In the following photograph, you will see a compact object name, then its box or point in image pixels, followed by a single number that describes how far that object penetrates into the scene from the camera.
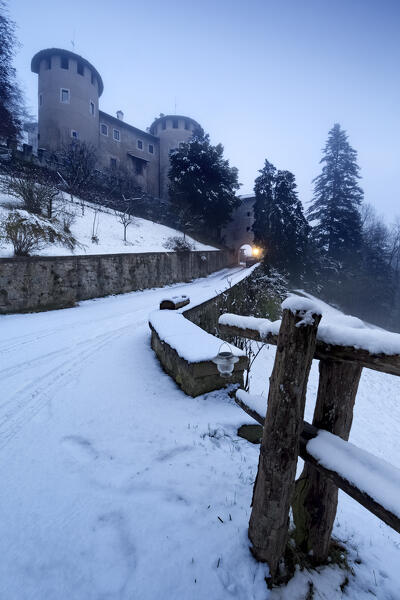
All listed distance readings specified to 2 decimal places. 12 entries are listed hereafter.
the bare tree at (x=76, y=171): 20.70
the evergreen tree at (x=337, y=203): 27.98
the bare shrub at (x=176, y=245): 20.05
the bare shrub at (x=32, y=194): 12.80
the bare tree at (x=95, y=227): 15.09
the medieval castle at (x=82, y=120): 27.38
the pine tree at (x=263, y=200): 24.77
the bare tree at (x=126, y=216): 20.27
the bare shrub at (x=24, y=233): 9.03
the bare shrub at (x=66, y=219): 14.12
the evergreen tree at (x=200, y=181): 28.14
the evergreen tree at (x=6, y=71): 17.67
